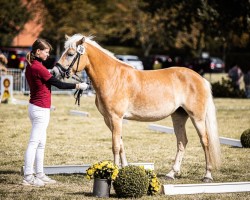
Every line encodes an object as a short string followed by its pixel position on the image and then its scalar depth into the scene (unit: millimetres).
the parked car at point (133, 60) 52969
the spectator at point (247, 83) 33500
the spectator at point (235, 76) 34000
